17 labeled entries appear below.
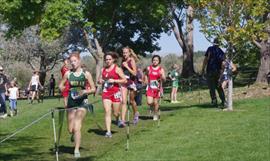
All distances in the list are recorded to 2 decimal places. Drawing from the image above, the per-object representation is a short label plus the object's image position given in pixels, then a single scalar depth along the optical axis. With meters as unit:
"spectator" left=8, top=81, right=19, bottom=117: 22.97
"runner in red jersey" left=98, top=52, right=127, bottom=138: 13.05
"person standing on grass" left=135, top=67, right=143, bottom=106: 16.59
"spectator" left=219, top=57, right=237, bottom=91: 17.58
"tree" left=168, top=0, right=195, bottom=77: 48.28
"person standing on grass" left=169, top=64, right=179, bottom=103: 25.21
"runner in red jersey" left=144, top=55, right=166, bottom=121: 15.77
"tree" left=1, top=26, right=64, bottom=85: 71.06
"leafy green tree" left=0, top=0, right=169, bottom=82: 34.59
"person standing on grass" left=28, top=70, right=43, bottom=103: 31.34
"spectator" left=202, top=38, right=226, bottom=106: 17.91
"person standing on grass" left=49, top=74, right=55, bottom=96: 50.05
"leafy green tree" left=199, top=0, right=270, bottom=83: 17.12
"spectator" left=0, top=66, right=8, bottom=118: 21.56
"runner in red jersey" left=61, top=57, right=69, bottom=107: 15.43
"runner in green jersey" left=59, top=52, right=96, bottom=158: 10.72
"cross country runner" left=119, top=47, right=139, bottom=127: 14.63
